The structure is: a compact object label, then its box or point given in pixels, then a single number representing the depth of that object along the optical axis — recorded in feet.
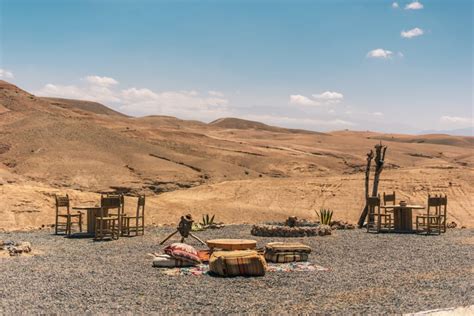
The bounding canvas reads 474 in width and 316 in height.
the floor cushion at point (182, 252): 37.88
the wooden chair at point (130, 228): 55.85
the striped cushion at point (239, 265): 34.32
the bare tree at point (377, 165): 68.95
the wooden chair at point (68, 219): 55.16
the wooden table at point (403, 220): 63.10
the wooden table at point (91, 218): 55.98
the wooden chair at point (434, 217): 60.85
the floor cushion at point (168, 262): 37.65
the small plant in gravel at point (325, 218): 65.77
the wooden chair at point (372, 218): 62.08
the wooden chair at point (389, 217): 64.64
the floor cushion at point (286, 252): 40.09
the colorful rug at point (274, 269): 35.45
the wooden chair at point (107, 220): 51.67
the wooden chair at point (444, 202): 60.95
